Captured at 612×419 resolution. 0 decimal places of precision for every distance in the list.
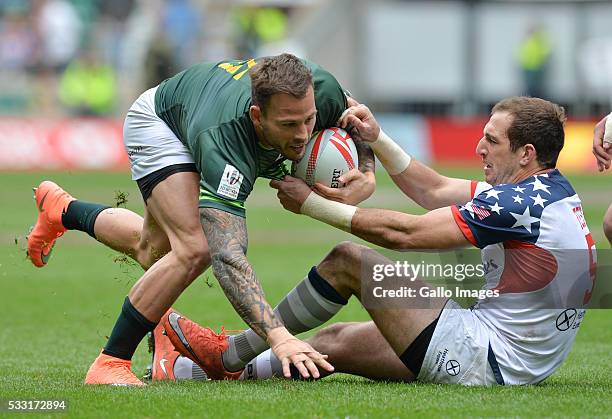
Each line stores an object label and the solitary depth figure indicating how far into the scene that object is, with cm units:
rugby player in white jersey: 1186
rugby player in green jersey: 1180
